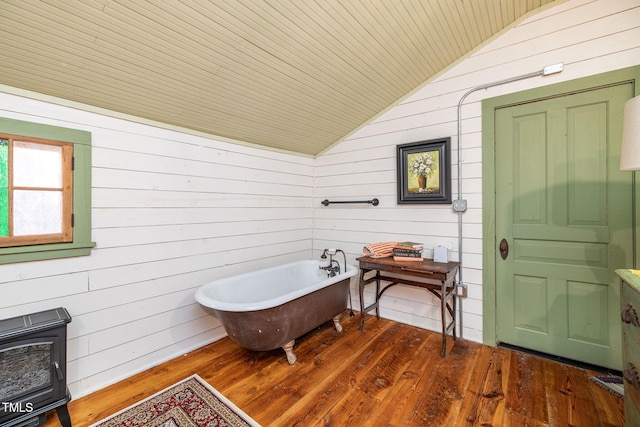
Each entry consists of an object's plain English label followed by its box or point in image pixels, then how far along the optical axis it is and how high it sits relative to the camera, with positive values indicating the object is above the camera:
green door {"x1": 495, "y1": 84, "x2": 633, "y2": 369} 1.98 -0.07
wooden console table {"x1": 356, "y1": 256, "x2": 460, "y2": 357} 2.28 -0.56
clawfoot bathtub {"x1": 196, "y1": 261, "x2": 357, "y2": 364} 1.96 -0.70
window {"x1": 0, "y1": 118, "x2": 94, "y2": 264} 1.61 +0.15
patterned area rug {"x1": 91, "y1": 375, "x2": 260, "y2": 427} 1.61 -1.16
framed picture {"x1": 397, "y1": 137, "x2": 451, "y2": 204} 2.59 +0.41
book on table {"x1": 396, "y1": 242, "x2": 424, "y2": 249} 2.63 -0.28
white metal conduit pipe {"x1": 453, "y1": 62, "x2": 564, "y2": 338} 2.49 +0.12
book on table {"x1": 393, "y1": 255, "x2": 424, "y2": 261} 2.57 -0.39
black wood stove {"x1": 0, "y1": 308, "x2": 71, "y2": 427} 1.44 -0.81
